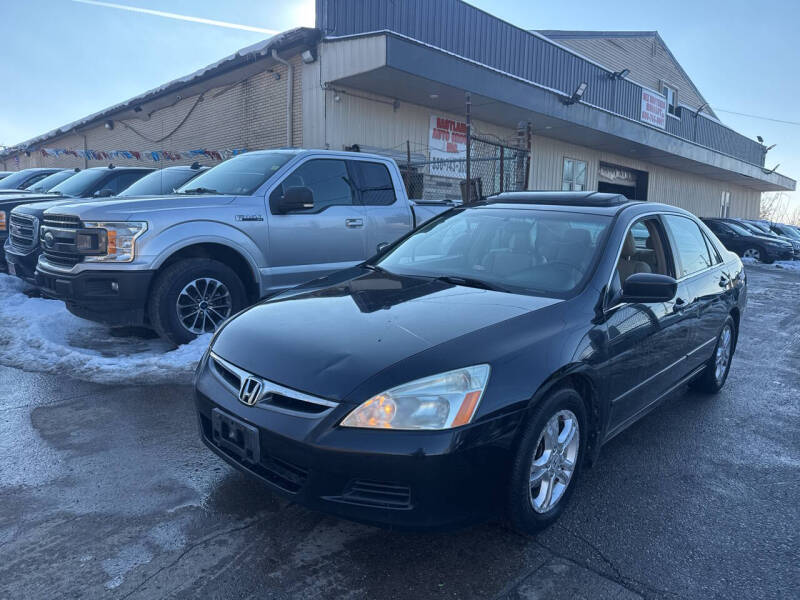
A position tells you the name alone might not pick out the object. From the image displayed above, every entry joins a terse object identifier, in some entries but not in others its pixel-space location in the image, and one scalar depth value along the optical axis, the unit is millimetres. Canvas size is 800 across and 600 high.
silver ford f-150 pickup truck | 4957
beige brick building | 11500
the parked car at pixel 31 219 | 6602
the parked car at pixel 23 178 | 12750
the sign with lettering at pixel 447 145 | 14117
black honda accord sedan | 2221
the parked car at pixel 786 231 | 25359
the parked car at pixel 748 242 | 20031
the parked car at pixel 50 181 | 10836
